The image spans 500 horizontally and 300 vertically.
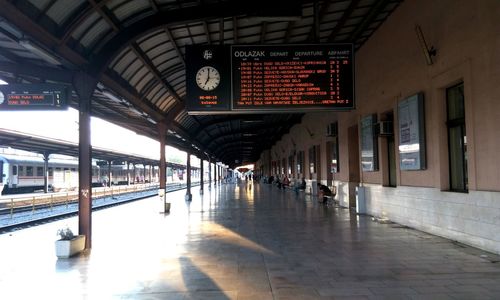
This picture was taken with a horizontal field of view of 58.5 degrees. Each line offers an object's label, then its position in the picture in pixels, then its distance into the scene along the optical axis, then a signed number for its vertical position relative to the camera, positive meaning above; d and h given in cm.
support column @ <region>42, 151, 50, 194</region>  3209 +49
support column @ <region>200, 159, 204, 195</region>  3272 -44
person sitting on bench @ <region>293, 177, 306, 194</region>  2908 -97
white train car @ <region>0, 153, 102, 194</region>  3259 +28
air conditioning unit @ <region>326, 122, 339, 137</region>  1964 +183
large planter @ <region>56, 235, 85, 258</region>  820 -133
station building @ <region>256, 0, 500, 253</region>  802 +119
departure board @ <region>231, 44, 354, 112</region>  924 +195
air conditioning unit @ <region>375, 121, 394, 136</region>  1298 +121
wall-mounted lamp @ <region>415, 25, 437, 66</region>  1016 +273
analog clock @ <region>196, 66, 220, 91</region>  932 +199
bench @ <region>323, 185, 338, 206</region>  2003 -127
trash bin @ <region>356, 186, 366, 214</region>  1534 -106
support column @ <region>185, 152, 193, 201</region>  2511 -39
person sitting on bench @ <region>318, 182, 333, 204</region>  2025 -105
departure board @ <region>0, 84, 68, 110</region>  817 +148
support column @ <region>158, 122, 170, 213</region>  1753 +47
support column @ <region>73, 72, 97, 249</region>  915 +9
